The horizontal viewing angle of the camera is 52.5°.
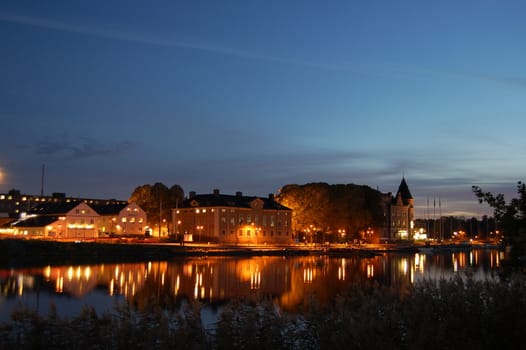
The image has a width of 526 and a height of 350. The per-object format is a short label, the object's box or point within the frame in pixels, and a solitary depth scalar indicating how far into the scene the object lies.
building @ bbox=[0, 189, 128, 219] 175.50
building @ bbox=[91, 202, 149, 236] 111.38
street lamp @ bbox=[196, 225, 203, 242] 104.88
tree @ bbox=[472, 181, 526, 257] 13.80
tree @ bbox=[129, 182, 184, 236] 115.00
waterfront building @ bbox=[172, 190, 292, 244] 102.69
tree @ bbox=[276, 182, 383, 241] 111.56
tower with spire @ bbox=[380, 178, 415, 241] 154.62
